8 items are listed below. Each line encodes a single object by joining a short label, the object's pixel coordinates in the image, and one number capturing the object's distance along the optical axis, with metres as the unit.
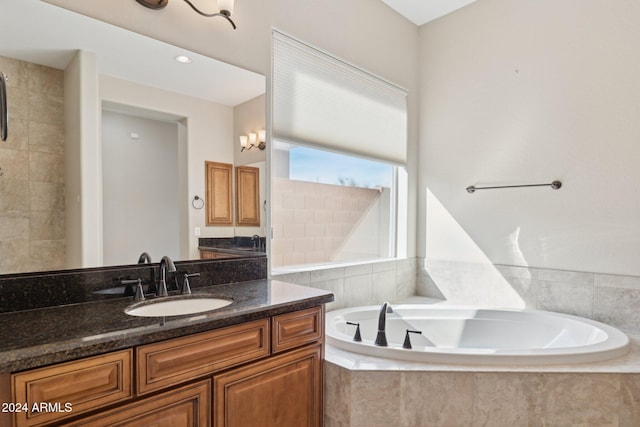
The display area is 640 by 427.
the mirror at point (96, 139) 1.31
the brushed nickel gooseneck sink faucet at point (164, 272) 1.52
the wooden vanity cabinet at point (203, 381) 0.94
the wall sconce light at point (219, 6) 1.63
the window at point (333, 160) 2.31
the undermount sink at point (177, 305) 1.42
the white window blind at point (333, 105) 2.23
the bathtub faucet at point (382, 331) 1.83
